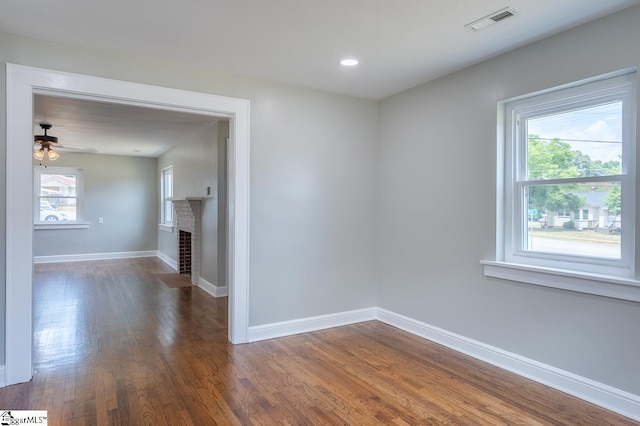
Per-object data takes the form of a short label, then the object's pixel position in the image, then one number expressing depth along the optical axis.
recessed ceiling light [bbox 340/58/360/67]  3.23
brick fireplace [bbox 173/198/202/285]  6.30
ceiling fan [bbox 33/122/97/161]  5.63
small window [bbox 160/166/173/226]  8.59
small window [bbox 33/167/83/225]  8.39
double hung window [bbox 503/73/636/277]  2.49
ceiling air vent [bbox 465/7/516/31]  2.40
